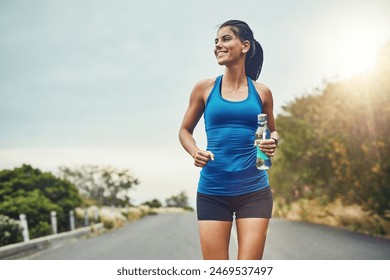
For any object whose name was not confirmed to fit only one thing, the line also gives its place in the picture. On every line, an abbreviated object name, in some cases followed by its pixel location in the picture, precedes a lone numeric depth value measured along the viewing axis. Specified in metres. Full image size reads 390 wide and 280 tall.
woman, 3.21
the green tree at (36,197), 11.54
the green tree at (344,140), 11.86
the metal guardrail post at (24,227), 10.62
